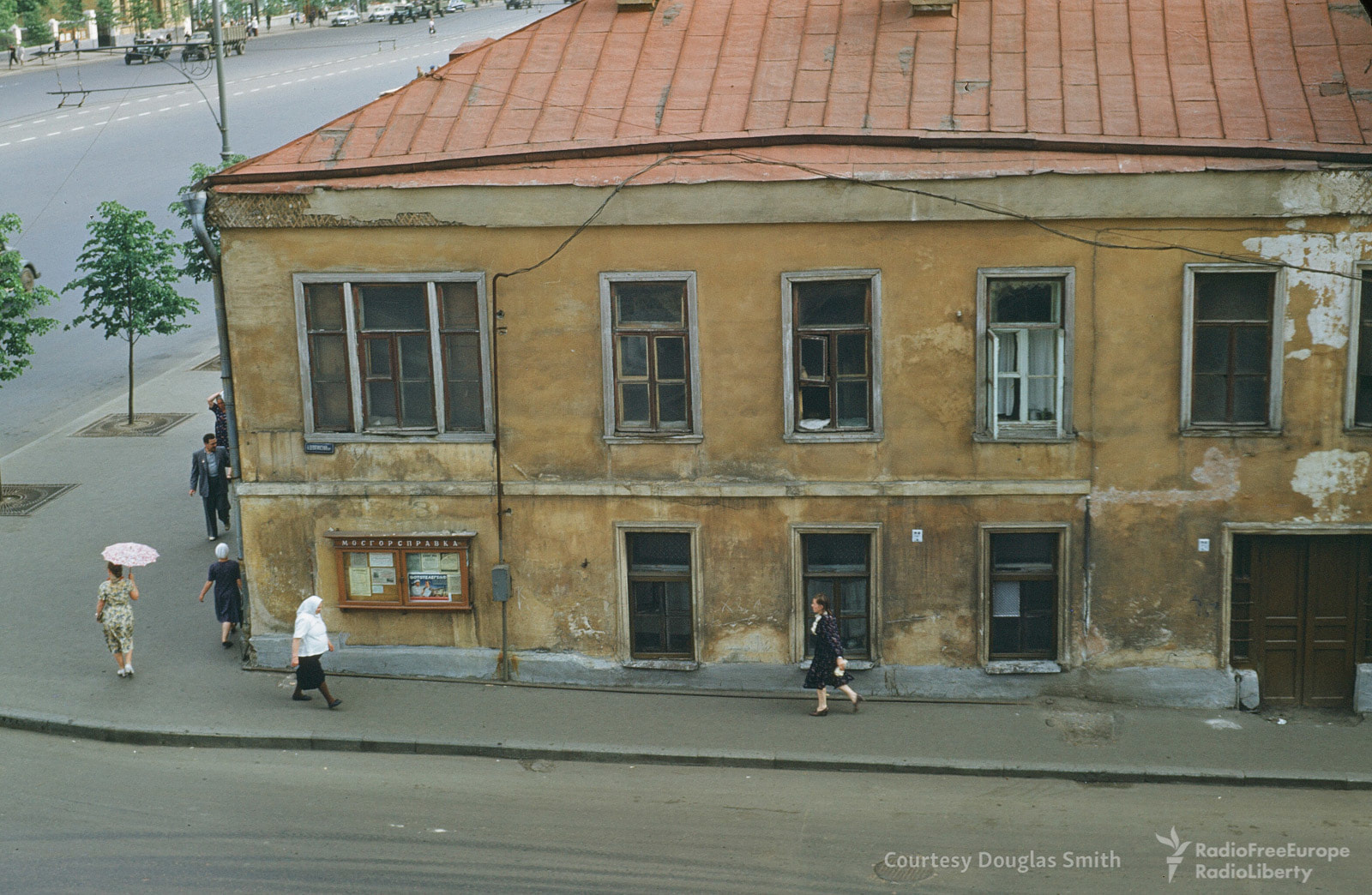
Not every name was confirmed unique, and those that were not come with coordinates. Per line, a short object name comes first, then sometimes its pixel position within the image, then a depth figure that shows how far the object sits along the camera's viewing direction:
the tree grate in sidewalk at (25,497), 22.77
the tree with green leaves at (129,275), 25.45
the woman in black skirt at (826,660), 15.09
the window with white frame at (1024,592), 15.81
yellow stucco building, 15.00
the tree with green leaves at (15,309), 22.23
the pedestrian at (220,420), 20.94
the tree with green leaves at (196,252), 25.06
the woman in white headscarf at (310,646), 15.41
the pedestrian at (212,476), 20.70
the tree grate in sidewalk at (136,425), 26.83
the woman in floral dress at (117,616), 16.48
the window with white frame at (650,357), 15.65
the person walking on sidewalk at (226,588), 17.33
